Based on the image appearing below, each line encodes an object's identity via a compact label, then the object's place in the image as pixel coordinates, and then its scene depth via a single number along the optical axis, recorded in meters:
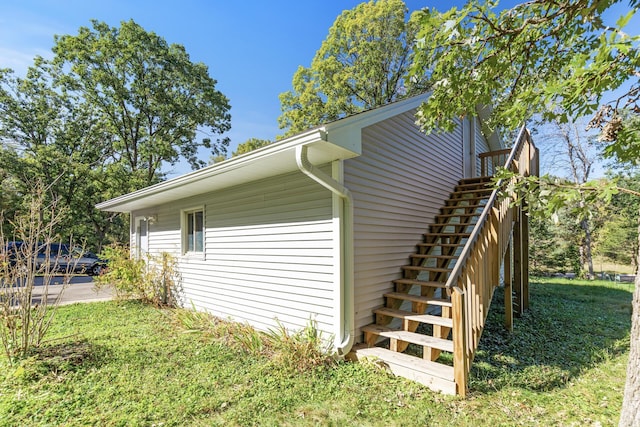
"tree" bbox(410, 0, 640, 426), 1.98
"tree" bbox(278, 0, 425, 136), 12.63
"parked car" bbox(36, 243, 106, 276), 13.86
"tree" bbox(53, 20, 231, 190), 15.97
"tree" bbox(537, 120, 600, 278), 14.49
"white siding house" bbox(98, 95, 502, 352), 3.87
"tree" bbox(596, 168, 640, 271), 15.22
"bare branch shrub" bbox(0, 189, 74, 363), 3.87
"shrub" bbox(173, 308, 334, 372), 3.70
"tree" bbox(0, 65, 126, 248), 15.46
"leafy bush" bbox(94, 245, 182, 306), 7.34
